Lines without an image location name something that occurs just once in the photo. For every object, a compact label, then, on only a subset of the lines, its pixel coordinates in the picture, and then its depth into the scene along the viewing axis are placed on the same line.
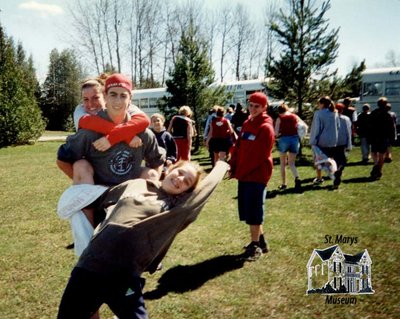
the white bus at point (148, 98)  27.67
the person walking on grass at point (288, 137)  8.63
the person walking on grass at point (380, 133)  9.86
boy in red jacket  4.76
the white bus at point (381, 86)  19.61
